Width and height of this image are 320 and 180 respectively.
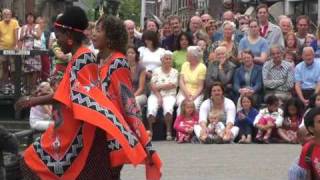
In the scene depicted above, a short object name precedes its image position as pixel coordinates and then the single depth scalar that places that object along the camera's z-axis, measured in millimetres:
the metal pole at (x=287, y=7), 39875
